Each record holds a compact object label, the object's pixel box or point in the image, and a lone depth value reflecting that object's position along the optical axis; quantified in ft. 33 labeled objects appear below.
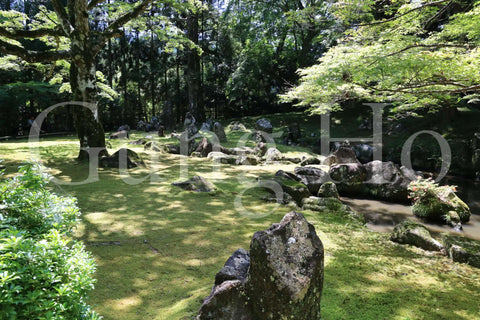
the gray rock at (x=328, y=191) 22.65
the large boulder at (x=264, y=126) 61.21
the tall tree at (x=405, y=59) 13.76
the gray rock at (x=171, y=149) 41.91
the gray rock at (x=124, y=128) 69.92
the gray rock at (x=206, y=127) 60.24
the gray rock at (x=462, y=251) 12.67
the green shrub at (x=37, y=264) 4.35
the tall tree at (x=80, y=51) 24.66
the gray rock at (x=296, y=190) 22.06
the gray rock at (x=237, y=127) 66.64
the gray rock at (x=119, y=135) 55.26
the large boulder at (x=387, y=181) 26.84
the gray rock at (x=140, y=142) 46.69
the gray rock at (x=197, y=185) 21.79
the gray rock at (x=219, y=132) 51.06
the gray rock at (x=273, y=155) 38.52
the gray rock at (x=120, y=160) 27.32
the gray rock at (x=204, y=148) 39.29
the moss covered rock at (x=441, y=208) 21.49
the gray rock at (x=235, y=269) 8.04
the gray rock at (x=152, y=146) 40.83
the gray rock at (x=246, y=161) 35.47
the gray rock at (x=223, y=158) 35.76
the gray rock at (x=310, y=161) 37.40
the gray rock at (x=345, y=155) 35.02
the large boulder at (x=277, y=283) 6.75
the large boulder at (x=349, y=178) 28.84
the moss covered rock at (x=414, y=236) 14.12
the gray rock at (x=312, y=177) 26.99
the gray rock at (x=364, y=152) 46.70
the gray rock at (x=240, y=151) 40.32
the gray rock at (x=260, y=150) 41.60
